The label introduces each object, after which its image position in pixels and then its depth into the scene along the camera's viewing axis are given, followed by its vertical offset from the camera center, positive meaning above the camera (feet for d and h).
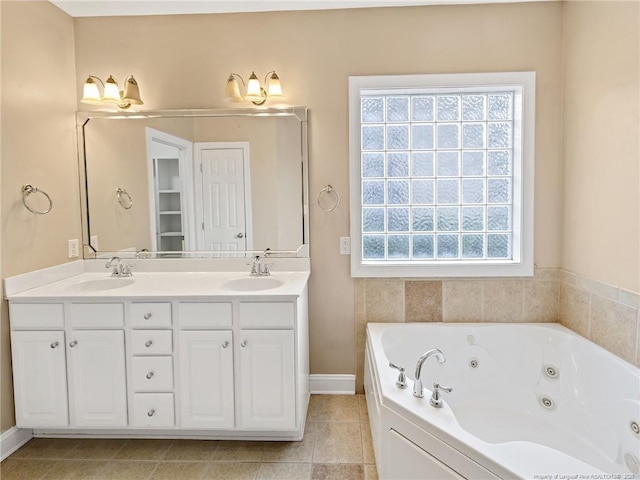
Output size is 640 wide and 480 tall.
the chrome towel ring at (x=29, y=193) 7.20 +0.51
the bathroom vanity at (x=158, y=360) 6.77 -2.53
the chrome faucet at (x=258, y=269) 8.38 -1.12
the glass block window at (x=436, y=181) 8.75 +0.82
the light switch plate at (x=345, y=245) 8.68 -0.63
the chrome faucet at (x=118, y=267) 8.52 -1.08
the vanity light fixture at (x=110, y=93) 8.21 +2.76
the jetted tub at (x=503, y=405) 4.42 -2.98
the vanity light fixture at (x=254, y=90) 8.13 +2.76
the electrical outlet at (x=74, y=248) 8.49 -0.63
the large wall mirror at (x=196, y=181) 8.62 +0.86
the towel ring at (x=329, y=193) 8.64 +0.51
